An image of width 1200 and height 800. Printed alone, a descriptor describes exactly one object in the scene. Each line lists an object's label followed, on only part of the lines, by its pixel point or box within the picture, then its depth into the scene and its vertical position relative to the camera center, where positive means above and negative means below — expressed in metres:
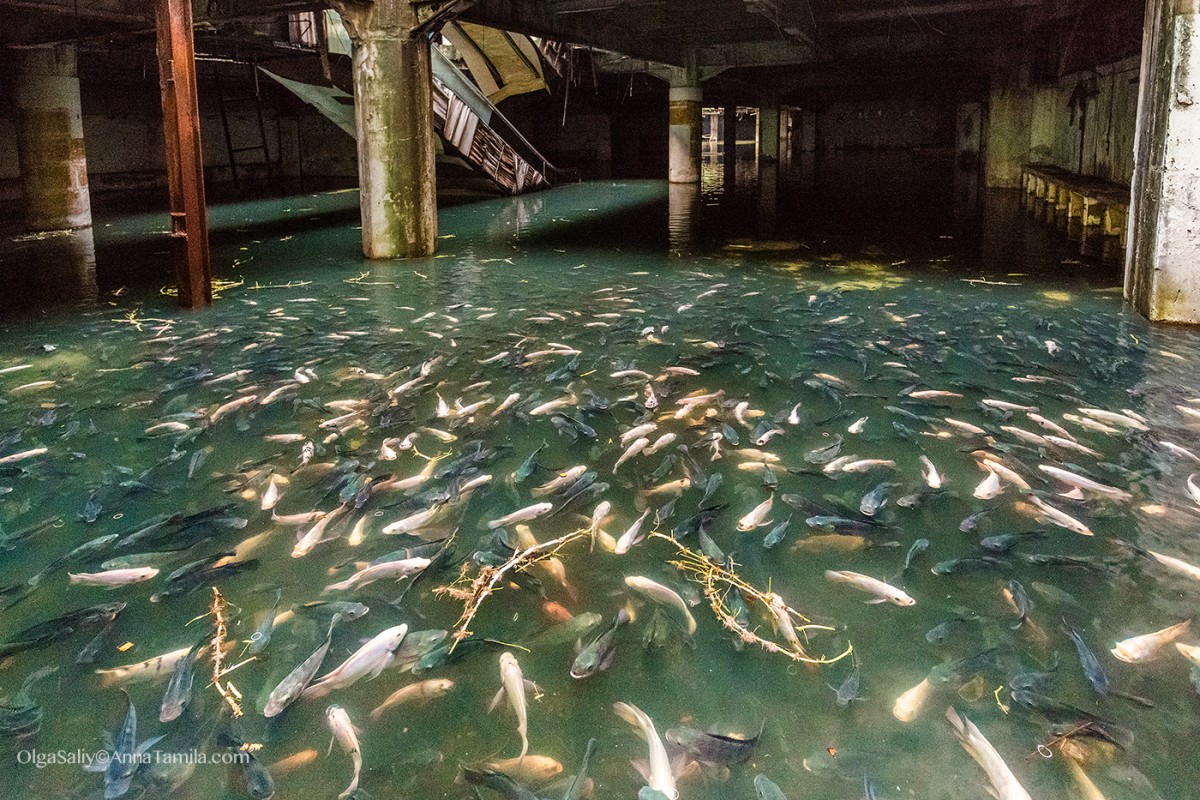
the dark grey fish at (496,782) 2.66 -1.72
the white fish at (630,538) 4.29 -1.56
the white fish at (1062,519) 4.33 -1.49
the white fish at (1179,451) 5.16 -1.37
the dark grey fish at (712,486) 4.86 -1.48
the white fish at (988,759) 2.63 -1.70
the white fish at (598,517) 4.47 -1.53
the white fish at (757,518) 4.48 -1.51
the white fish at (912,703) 3.02 -1.68
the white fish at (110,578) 3.96 -1.57
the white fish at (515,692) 3.01 -1.68
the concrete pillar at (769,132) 36.25 +4.09
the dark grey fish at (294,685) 3.09 -1.65
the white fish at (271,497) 4.75 -1.47
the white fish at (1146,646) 3.31 -1.63
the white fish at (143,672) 3.27 -1.67
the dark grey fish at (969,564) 4.00 -1.56
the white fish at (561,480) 4.96 -1.46
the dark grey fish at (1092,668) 3.15 -1.64
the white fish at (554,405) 6.28 -1.29
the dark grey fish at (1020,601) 3.60 -1.59
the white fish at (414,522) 4.45 -1.51
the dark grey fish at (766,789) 2.63 -1.71
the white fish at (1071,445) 5.28 -1.37
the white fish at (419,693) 3.14 -1.69
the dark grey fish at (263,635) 3.45 -1.62
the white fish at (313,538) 4.25 -1.53
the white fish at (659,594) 3.72 -1.61
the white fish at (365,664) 3.23 -1.65
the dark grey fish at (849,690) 3.10 -1.67
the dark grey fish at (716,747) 2.82 -1.70
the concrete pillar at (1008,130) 24.88 +2.80
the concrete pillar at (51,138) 16.98 +1.93
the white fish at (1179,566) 3.88 -1.55
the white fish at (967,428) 5.69 -1.33
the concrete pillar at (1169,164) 8.09 +0.58
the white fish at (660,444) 5.52 -1.38
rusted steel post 9.48 +0.90
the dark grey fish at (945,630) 3.46 -1.62
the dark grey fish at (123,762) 2.71 -1.71
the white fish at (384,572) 3.91 -1.56
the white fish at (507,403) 6.31 -1.28
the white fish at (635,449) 5.41 -1.39
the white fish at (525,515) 4.54 -1.51
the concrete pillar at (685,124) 26.30 +3.29
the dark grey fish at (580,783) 2.67 -1.72
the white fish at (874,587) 3.77 -1.59
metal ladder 26.33 +3.72
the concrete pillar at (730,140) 43.17 +4.61
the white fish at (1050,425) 5.63 -1.32
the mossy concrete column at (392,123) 12.66 +1.62
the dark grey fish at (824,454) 5.34 -1.41
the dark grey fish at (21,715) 2.97 -1.67
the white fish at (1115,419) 5.73 -1.30
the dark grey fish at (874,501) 4.60 -1.48
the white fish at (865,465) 5.19 -1.43
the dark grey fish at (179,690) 3.06 -1.66
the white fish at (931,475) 4.94 -1.45
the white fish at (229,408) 6.15 -1.27
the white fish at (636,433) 5.69 -1.35
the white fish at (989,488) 4.78 -1.46
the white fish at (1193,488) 4.65 -1.44
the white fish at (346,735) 2.79 -1.70
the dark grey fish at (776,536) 4.31 -1.54
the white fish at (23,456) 5.36 -1.38
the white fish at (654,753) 2.70 -1.71
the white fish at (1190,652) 3.30 -1.64
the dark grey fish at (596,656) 3.31 -1.65
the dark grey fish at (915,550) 4.06 -1.55
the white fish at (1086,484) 4.70 -1.43
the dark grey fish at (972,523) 4.41 -1.52
